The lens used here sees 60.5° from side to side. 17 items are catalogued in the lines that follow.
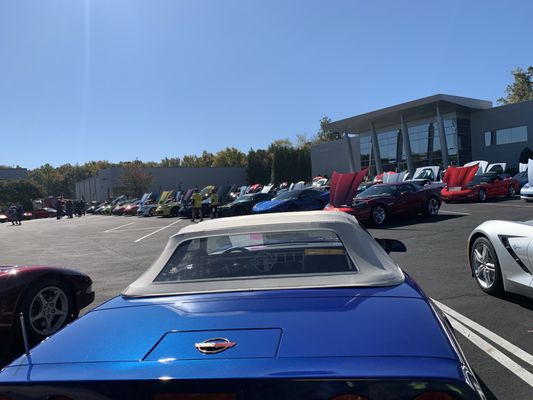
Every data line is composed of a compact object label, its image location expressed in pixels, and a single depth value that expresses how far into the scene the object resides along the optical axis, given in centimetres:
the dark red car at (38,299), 463
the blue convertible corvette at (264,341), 148
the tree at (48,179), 13375
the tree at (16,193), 7362
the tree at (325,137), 11356
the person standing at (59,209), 4450
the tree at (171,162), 13662
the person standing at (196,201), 2394
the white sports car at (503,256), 497
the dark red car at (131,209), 4216
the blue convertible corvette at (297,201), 1902
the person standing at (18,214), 3880
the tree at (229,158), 10438
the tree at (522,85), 7206
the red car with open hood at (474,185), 2180
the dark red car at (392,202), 1552
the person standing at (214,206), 2627
